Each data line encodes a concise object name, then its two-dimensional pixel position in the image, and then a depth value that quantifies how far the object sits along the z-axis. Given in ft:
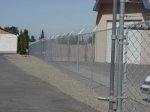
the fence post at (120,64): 9.84
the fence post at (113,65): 10.05
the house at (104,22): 26.39
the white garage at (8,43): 145.13
